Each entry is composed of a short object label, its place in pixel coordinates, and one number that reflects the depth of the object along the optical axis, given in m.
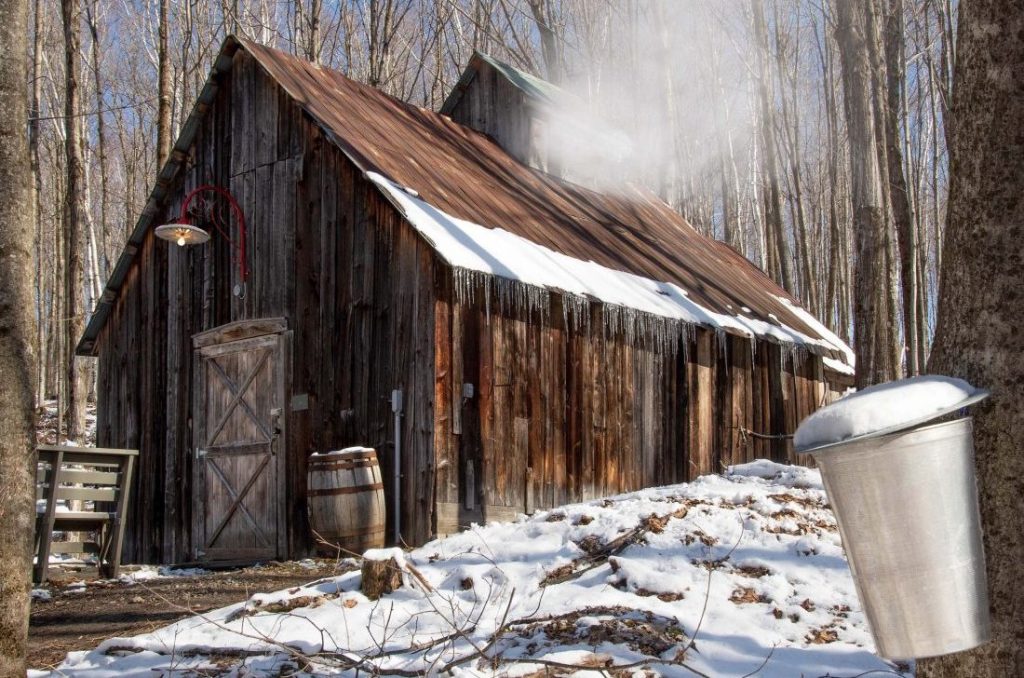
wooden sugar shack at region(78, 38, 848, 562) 9.98
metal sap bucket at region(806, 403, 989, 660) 3.06
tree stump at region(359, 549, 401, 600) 6.25
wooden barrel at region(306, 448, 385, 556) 9.26
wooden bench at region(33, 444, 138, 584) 8.88
